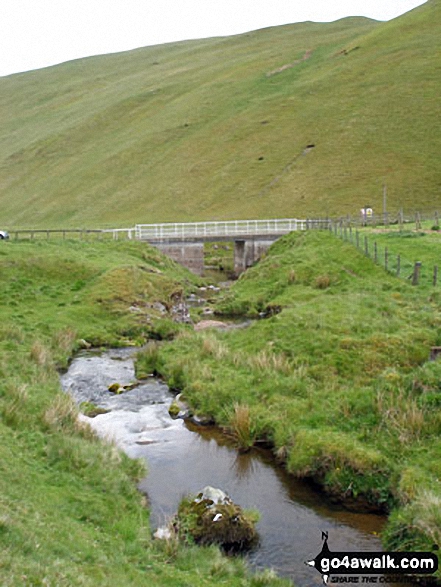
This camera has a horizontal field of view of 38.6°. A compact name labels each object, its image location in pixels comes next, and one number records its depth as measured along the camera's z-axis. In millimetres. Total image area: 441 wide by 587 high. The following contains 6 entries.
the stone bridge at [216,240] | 63797
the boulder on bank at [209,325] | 36312
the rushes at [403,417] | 18188
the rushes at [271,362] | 24609
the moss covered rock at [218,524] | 14586
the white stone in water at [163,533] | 13939
